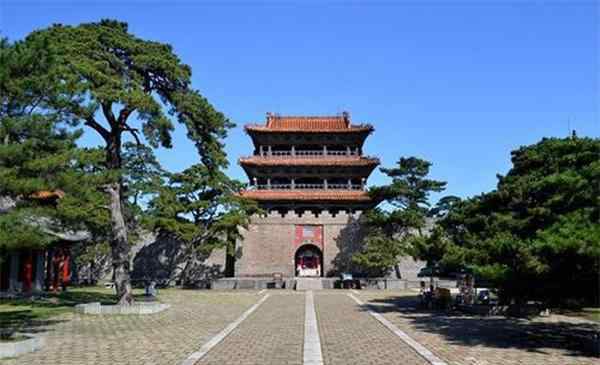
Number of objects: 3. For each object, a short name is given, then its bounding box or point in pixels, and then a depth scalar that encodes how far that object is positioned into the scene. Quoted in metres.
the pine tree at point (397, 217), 34.62
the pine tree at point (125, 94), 16.44
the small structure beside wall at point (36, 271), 23.57
